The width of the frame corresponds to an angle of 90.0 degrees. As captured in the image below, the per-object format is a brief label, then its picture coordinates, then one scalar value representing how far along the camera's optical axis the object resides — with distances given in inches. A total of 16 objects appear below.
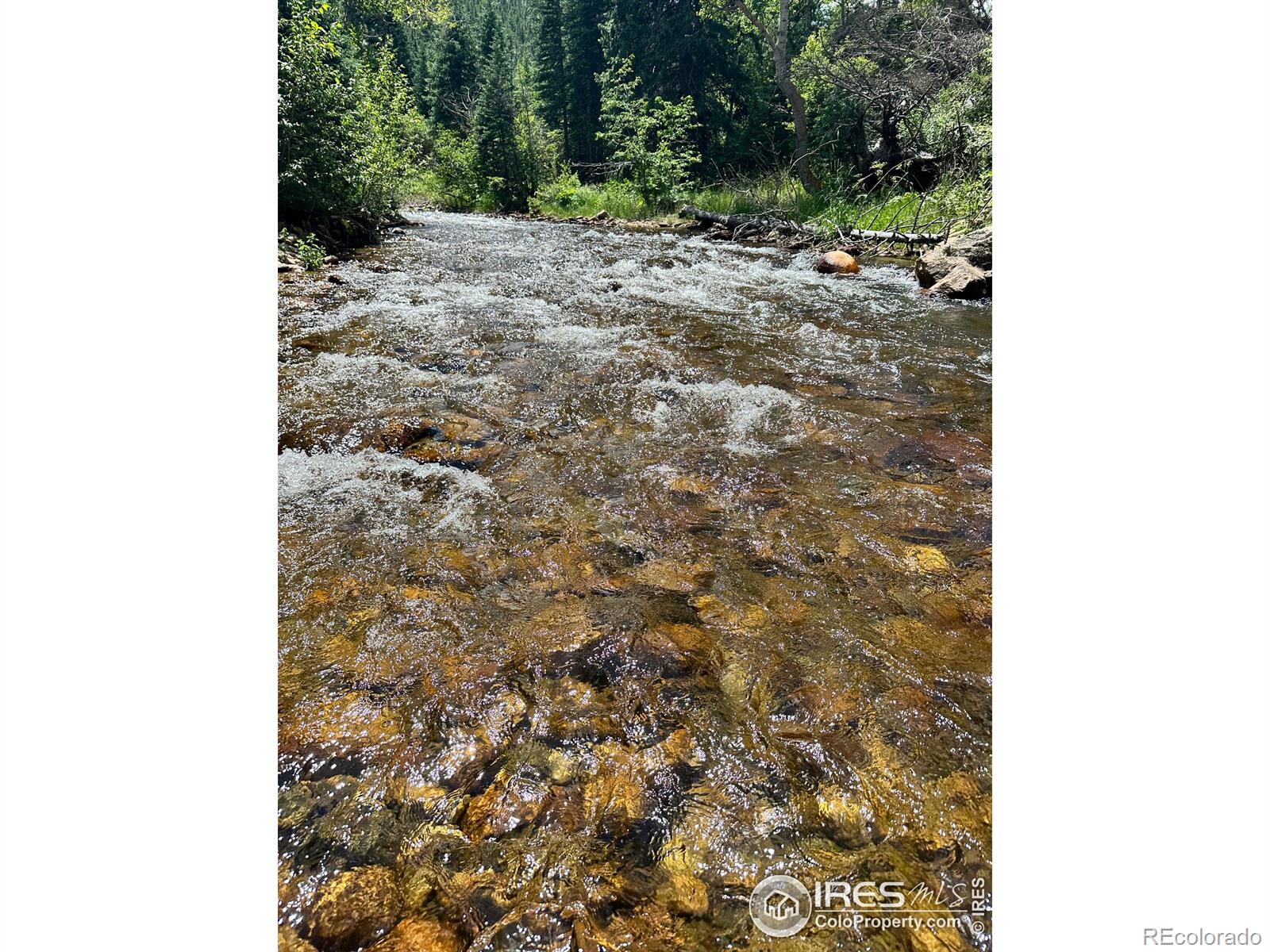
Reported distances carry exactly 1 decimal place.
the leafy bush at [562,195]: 754.8
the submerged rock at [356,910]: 38.3
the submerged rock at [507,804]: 45.4
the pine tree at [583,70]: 963.3
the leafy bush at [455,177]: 884.0
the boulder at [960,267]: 240.8
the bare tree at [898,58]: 454.3
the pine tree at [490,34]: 981.2
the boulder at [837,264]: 306.2
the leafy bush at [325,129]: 297.9
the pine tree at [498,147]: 860.0
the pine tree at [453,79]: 1056.2
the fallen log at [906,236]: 349.6
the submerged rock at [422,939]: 37.9
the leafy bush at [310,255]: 261.1
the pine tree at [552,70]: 995.9
